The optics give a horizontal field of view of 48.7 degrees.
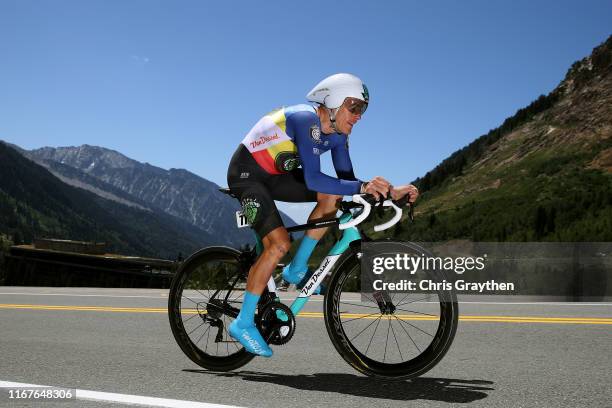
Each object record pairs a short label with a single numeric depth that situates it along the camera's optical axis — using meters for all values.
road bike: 4.52
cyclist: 4.66
